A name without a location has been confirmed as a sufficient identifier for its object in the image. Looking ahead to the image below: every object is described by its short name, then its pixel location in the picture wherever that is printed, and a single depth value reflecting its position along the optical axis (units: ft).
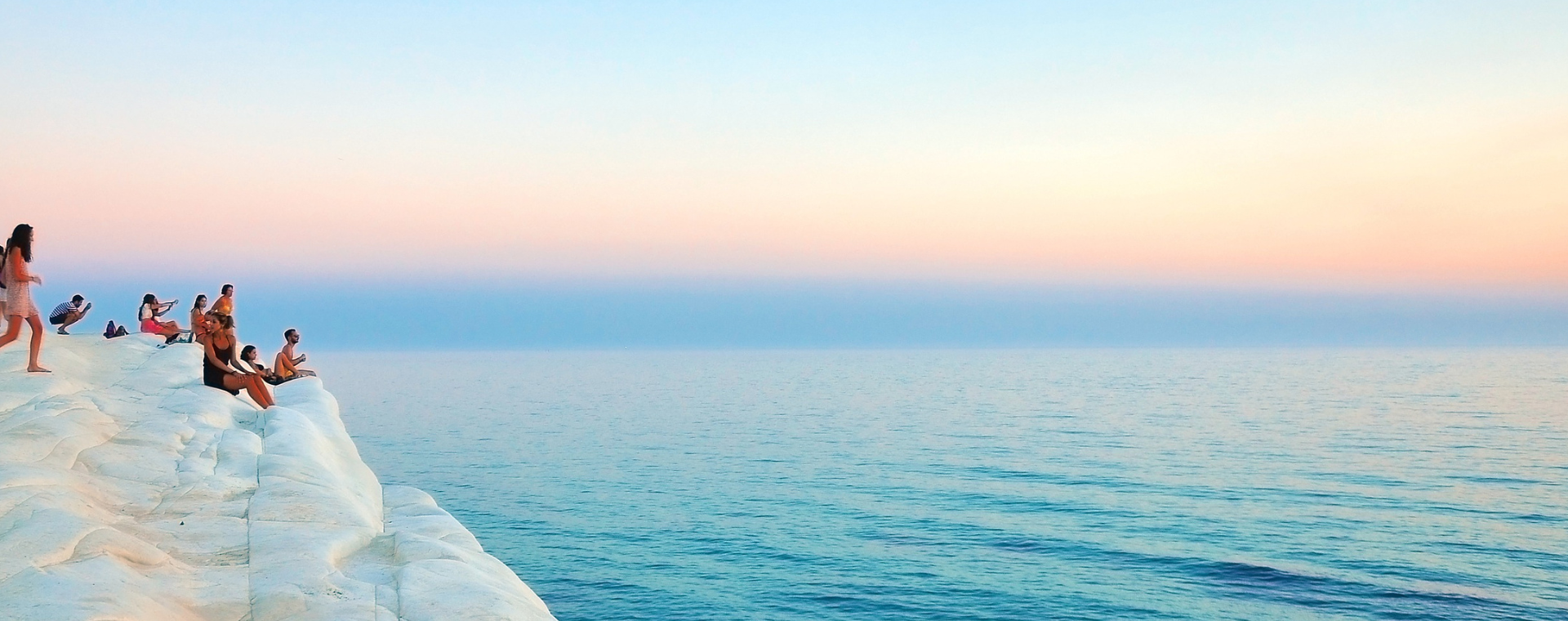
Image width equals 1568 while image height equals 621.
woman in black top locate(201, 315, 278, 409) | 63.41
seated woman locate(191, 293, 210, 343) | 64.18
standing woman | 55.16
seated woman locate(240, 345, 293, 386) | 69.82
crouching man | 98.02
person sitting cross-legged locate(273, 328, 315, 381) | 85.35
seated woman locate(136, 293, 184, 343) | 107.14
